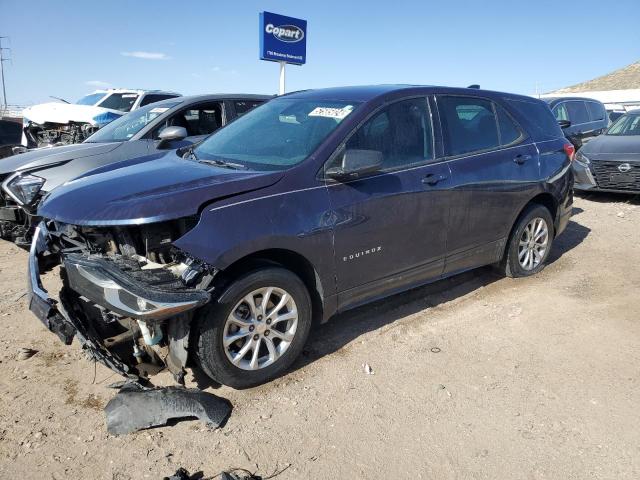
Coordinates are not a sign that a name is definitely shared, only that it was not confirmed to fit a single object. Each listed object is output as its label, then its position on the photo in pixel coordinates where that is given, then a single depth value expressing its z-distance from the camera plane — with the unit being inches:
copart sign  583.8
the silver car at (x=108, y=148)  204.8
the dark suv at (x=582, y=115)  459.5
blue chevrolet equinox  112.4
